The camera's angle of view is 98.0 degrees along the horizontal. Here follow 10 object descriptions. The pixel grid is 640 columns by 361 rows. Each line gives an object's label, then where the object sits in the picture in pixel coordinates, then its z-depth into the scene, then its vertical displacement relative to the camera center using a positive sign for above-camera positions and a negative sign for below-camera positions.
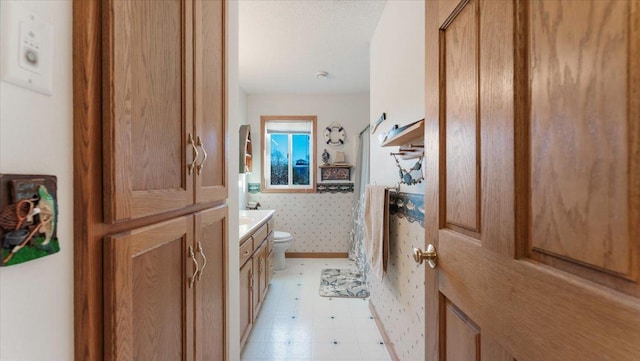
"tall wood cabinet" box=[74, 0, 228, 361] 0.51 +0.01
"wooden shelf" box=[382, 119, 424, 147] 1.23 +0.23
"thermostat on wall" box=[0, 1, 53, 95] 0.39 +0.20
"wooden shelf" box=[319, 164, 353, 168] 4.24 +0.23
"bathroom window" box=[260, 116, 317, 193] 4.31 +0.43
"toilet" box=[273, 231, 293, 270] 3.57 -0.87
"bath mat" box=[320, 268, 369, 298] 2.96 -1.19
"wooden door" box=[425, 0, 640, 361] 0.39 +0.00
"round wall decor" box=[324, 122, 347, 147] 4.30 +0.70
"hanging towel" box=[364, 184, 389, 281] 1.90 -0.34
